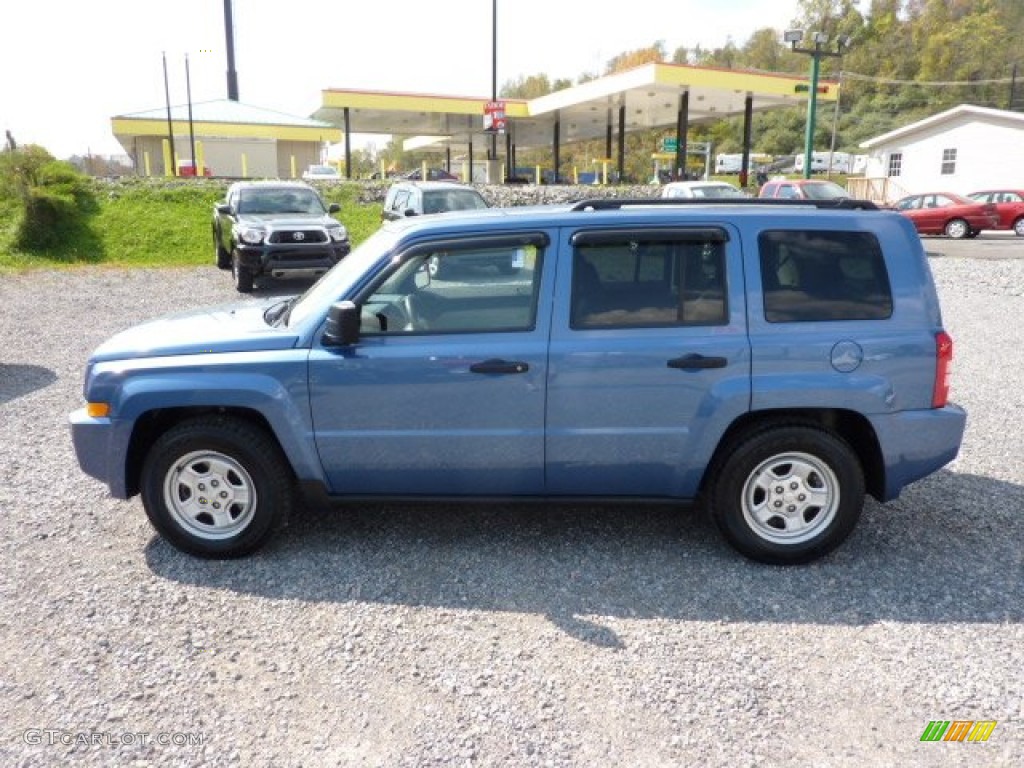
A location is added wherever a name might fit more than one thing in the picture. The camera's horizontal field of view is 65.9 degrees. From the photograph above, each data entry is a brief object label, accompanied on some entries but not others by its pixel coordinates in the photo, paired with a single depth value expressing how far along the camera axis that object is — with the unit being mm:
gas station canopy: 29841
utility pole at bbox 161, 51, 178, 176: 34719
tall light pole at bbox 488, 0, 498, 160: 33250
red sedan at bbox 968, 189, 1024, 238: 25469
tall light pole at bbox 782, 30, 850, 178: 24369
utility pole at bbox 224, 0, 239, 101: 43844
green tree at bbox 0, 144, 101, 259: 18656
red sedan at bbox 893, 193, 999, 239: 24859
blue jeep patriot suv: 3906
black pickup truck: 13289
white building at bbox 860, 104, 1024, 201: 34250
